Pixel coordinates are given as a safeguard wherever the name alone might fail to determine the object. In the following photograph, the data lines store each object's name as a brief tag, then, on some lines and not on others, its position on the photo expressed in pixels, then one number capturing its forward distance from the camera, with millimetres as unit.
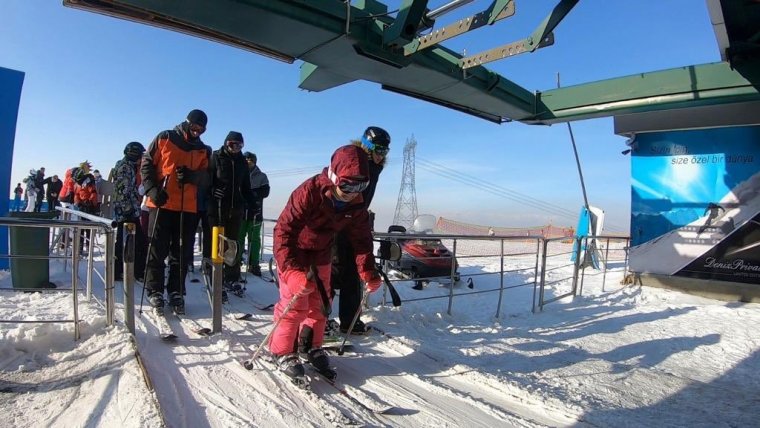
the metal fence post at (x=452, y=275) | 5543
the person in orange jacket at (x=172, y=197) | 4090
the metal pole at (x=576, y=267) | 7566
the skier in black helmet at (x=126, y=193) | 5762
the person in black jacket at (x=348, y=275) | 4070
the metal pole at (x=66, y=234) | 6058
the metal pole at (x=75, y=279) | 3377
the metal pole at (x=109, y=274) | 3510
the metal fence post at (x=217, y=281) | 3707
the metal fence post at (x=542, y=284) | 6625
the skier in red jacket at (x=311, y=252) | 2943
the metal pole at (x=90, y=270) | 4502
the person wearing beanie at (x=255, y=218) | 6709
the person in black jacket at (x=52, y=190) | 12688
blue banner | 7695
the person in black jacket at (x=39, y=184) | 13039
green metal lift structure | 3844
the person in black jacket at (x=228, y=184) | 4773
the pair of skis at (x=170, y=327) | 3500
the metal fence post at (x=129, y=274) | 3359
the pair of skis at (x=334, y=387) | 2705
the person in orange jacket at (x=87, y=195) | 7914
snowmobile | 9344
